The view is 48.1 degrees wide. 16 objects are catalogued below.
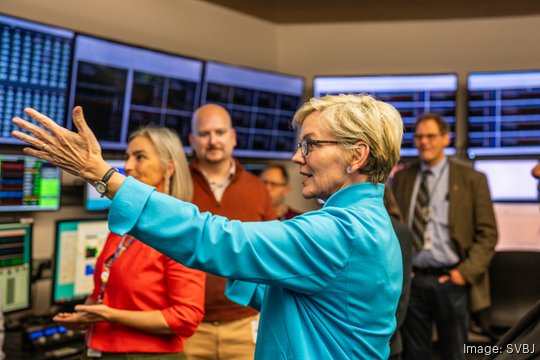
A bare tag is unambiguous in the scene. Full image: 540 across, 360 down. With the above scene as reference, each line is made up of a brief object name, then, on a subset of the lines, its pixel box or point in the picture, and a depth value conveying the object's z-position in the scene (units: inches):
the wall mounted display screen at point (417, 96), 170.6
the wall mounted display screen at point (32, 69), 111.9
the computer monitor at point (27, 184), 113.0
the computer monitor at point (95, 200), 127.6
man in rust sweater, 99.4
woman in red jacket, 74.4
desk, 100.0
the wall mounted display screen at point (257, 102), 155.9
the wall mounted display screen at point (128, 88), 126.0
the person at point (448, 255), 136.5
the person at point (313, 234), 45.3
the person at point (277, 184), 161.3
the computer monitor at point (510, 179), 167.3
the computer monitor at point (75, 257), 118.1
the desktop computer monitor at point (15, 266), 108.4
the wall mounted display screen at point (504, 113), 163.8
